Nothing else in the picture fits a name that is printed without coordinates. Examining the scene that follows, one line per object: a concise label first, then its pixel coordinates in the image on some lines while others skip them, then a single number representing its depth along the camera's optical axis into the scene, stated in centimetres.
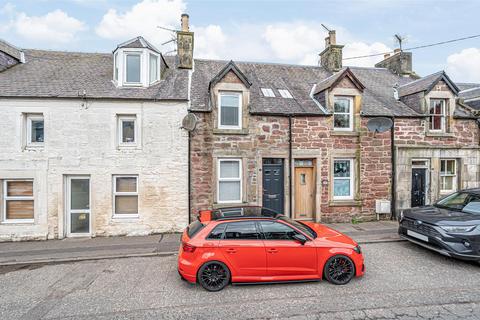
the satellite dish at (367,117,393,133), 1048
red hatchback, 532
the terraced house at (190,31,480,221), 999
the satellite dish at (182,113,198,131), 938
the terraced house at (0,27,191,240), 902
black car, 611
